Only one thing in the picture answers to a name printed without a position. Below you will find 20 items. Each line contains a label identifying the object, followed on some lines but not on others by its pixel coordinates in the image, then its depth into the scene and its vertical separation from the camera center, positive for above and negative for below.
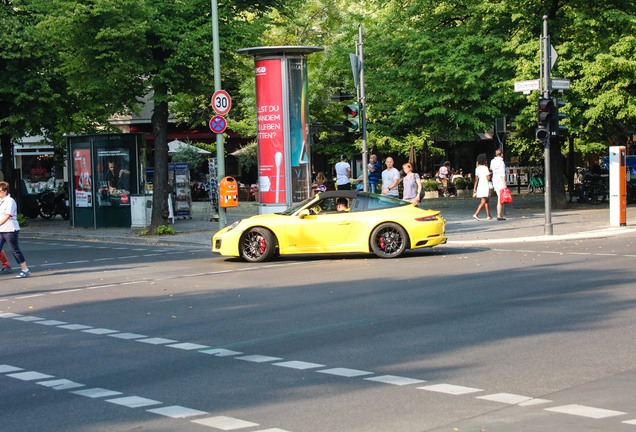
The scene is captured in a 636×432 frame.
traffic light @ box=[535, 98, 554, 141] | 23.20 +1.52
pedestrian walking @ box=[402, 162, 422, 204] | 24.70 +0.02
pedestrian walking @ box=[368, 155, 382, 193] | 27.66 +0.40
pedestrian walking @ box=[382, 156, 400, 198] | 25.21 +0.17
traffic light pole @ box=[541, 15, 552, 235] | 23.09 +2.16
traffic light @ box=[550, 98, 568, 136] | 23.52 +1.47
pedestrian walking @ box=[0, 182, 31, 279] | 18.53 -0.54
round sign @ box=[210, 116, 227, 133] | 25.24 +1.66
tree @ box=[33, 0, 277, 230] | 26.16 +3.86
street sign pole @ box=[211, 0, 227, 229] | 25.42 +2.92
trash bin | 24.83 -0.05
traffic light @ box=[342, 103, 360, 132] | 24.42 +1.71
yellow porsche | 19.22 -0.78
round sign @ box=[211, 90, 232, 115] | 25.11 +2.21
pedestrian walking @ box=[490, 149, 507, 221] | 28.41 +0.27
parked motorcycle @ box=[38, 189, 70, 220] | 39.12 -0.36
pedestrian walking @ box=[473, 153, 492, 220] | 28.64 +0.14
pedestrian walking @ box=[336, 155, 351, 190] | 29.92 +0.39
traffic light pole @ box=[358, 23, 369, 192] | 24.38 +1.67
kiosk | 31.69 +0.56
